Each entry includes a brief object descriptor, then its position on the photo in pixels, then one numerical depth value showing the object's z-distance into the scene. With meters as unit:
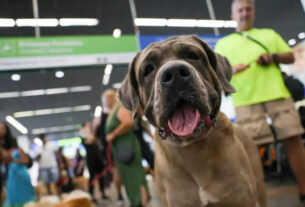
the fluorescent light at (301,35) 7.91
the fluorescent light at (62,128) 23.15
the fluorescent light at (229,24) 8.97
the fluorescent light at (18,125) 15.20
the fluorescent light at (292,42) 7.52
